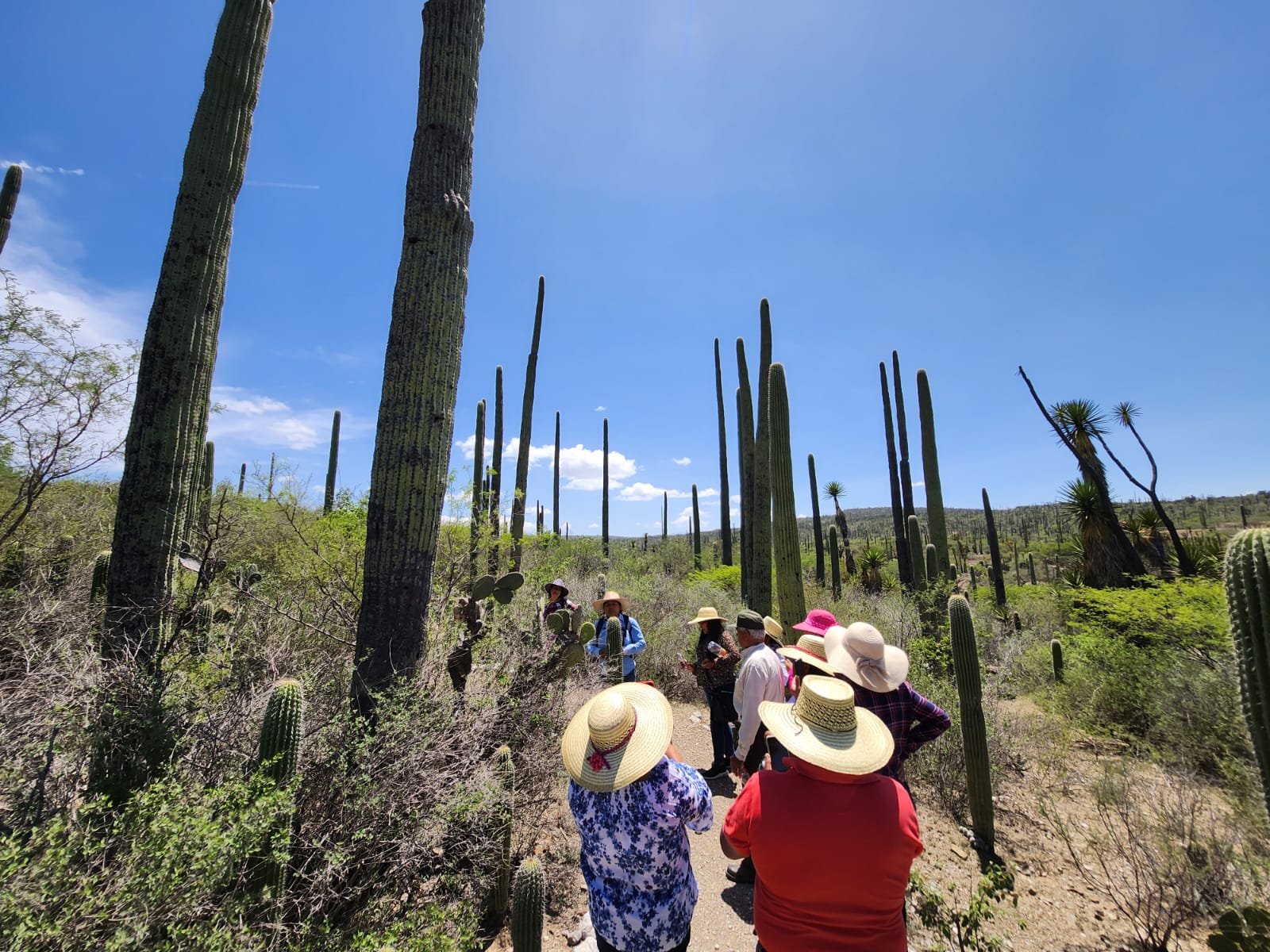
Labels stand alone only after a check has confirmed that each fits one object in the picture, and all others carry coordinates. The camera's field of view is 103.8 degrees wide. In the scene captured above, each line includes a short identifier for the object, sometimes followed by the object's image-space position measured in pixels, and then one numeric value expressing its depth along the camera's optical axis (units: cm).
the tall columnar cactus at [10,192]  747
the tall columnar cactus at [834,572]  1698
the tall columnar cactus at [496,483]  881
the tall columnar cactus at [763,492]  898
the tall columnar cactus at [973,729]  424
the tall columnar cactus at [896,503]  1382
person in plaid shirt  269
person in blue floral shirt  204
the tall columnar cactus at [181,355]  356
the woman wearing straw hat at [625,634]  541
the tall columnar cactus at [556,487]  2203
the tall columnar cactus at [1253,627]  200
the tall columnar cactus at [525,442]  1105
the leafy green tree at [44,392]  503
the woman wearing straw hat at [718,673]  450
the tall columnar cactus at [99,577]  455
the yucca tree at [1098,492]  1202
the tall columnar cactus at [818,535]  1941
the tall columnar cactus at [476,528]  729
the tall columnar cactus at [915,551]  1281
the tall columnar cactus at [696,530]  2450
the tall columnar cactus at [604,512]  2370
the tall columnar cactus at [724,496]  1681
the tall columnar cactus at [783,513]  750
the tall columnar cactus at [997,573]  1547
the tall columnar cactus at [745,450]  1161
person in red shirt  169
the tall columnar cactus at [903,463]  1398
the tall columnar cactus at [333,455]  2069
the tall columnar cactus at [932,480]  1141
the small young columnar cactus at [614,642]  556
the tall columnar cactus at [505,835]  303
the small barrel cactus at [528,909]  251
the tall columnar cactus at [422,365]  343
